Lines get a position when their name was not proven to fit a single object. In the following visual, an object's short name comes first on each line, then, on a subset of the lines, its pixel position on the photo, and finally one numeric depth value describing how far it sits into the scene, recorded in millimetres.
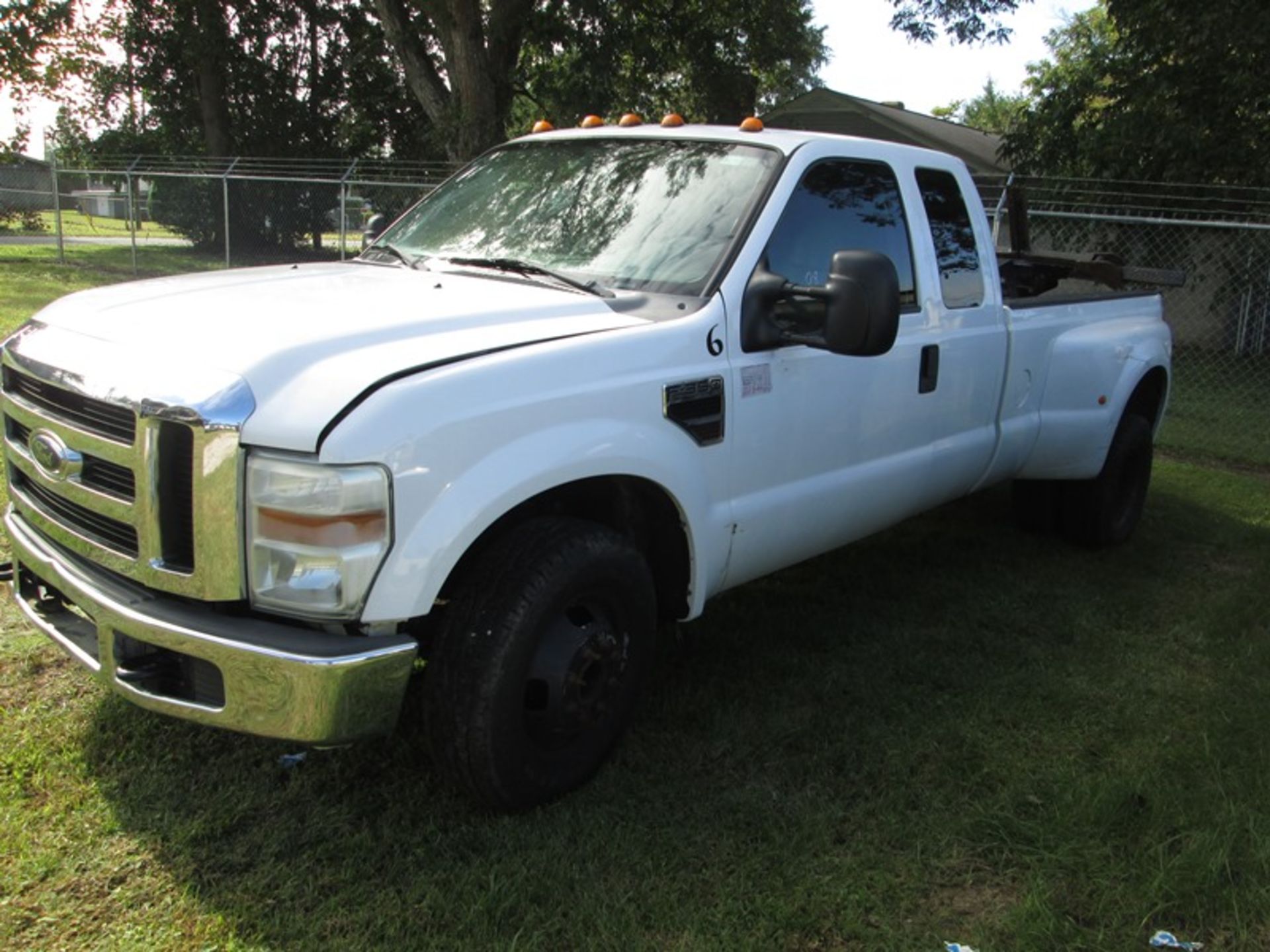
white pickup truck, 2549
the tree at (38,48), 21781
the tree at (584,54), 15617
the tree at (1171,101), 13047
